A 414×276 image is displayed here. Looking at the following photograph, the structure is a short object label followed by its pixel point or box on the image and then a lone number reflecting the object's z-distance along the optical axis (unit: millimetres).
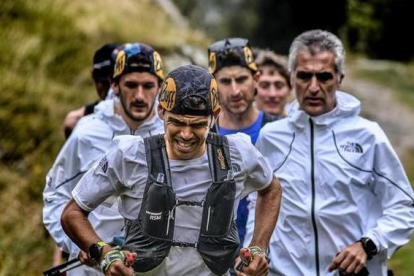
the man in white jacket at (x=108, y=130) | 11031
